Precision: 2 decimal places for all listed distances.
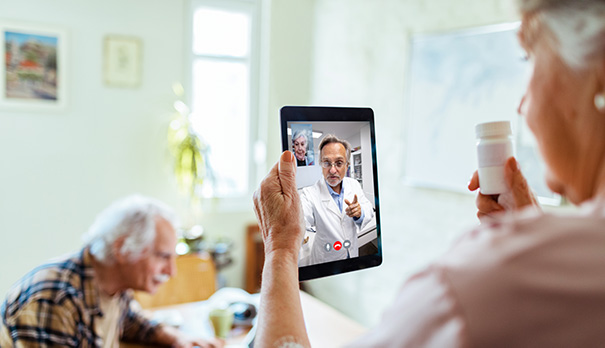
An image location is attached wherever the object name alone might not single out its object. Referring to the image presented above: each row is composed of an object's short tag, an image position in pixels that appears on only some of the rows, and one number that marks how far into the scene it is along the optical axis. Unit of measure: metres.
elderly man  1.60
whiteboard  2.37
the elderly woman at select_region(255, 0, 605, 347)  0.41
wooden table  1.89
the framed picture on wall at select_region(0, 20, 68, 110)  3.15
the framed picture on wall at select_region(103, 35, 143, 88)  3.39
